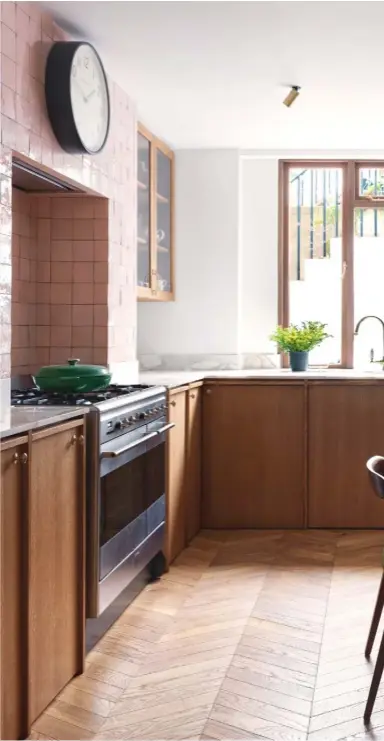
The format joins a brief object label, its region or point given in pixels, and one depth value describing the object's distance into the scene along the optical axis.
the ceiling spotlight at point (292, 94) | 4.21
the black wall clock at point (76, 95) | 3.31
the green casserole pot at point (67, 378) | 3.24
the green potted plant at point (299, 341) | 5.30
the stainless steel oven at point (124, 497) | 2.88
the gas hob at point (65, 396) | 2.97
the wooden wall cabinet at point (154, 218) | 4.82
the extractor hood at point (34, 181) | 3.29
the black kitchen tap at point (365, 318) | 5.68
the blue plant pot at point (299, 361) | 5.29
